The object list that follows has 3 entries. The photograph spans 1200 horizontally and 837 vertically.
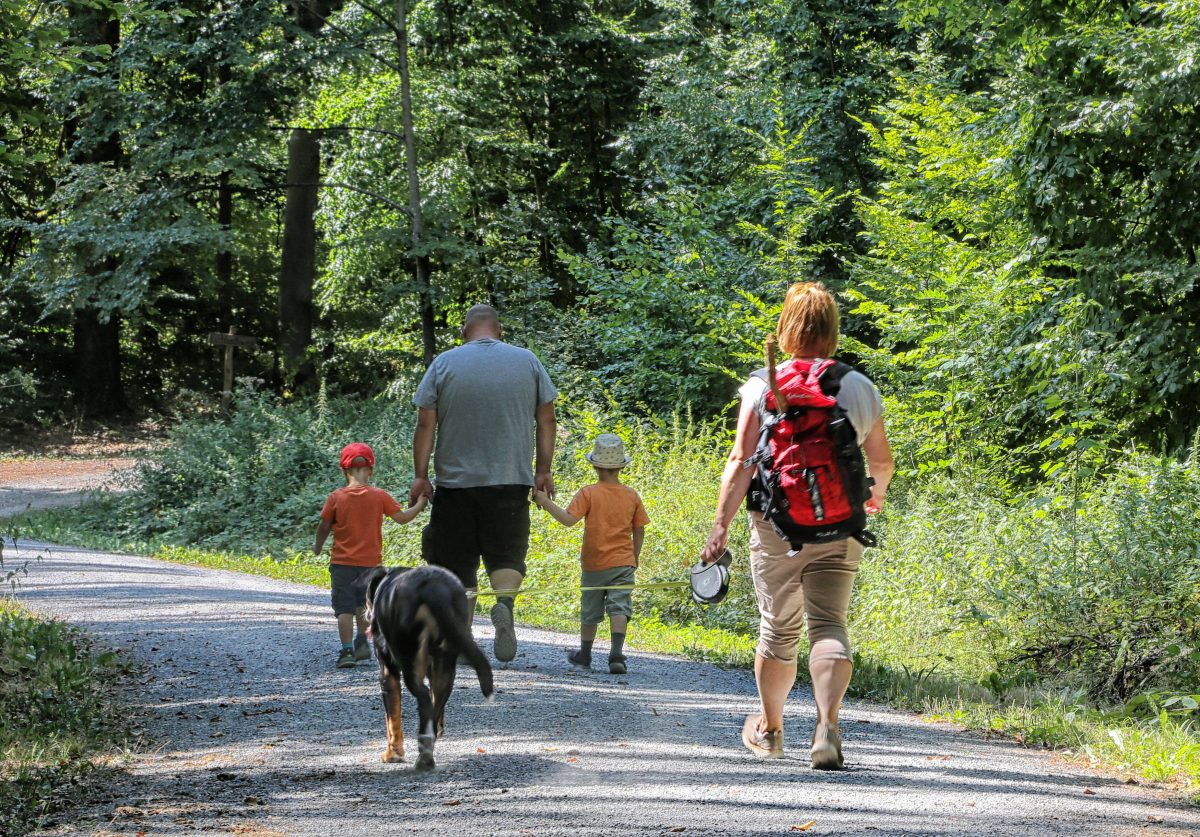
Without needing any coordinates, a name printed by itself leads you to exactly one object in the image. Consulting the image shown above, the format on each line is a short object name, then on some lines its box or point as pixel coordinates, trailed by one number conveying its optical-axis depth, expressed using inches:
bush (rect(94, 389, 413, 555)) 1614.2
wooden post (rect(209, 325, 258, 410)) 1878.9
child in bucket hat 685.9
